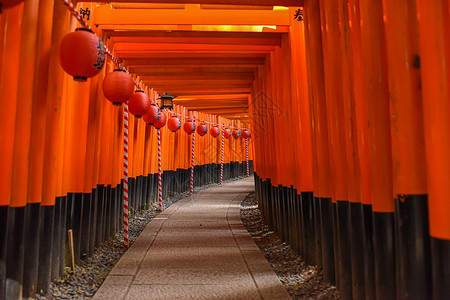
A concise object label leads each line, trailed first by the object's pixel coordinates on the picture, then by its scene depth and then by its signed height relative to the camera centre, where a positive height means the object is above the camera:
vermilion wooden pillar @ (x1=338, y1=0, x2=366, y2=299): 3.25 +0.18
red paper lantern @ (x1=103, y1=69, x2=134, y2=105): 5.14 +1.32
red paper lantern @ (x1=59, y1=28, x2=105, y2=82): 3.60 +1.26
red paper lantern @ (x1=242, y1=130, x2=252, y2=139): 20.44 +2.54
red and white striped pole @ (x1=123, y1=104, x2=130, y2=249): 6.62 +0.28
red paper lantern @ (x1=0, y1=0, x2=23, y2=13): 1.86 +0.91
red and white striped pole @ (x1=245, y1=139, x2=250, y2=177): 23.71 +1.97
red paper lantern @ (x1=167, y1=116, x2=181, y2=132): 11.08 +1.70
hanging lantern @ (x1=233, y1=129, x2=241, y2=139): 19.71 +2.49
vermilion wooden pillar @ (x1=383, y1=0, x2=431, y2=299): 2.34 +0.16
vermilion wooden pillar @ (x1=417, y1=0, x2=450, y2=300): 2.12 +0.31
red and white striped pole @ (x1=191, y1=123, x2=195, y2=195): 14.88 +1.28
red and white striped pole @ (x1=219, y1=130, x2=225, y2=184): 19.23 +0.55
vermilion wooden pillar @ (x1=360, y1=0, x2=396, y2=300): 2.73 +0.24
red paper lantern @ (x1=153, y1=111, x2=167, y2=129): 9.52 +1.52
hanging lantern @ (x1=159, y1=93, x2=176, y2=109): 9.76 +2.10
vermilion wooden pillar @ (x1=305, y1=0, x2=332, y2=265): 4.32 +0.78
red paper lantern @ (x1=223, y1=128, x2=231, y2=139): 18.64 +2.40
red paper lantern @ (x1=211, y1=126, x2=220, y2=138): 16.81 +2.23
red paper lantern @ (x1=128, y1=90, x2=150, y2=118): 6.89 +1.43
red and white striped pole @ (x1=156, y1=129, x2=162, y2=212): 10.50 -0.04
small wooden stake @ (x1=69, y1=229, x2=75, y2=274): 4.72 -0.88
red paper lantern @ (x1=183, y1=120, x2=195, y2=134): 13.37 +1.92
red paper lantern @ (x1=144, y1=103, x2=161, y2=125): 8.52 +1.50
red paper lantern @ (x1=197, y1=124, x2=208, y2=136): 15.15 +2.09
